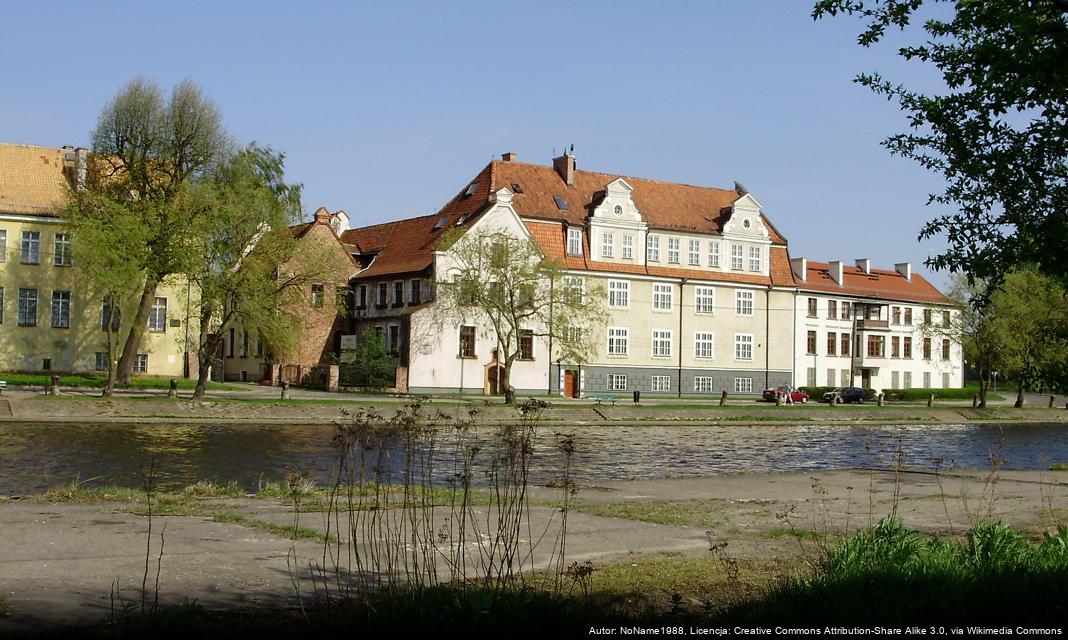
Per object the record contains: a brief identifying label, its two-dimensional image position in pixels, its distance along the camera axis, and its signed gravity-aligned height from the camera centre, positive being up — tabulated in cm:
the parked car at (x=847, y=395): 7556 -131
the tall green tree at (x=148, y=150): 5362 +1083
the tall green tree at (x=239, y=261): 4625 +458
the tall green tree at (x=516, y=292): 5709 +430
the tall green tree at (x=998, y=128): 922 +249
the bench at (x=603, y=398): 6040 -155
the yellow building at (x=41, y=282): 5725 +430
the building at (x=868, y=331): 8438 +375
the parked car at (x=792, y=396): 7319 -136
